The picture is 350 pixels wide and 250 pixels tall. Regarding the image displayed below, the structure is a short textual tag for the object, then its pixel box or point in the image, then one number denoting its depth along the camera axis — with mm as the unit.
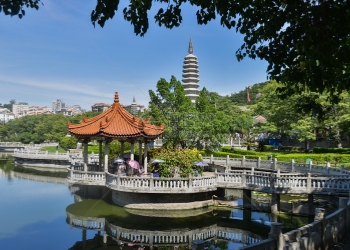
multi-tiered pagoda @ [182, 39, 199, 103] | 50406
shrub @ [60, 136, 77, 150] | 48838
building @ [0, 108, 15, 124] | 176425
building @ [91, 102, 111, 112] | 144700
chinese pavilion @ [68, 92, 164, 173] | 17875
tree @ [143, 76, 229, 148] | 29234
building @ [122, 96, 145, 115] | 119612
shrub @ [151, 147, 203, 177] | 17603
